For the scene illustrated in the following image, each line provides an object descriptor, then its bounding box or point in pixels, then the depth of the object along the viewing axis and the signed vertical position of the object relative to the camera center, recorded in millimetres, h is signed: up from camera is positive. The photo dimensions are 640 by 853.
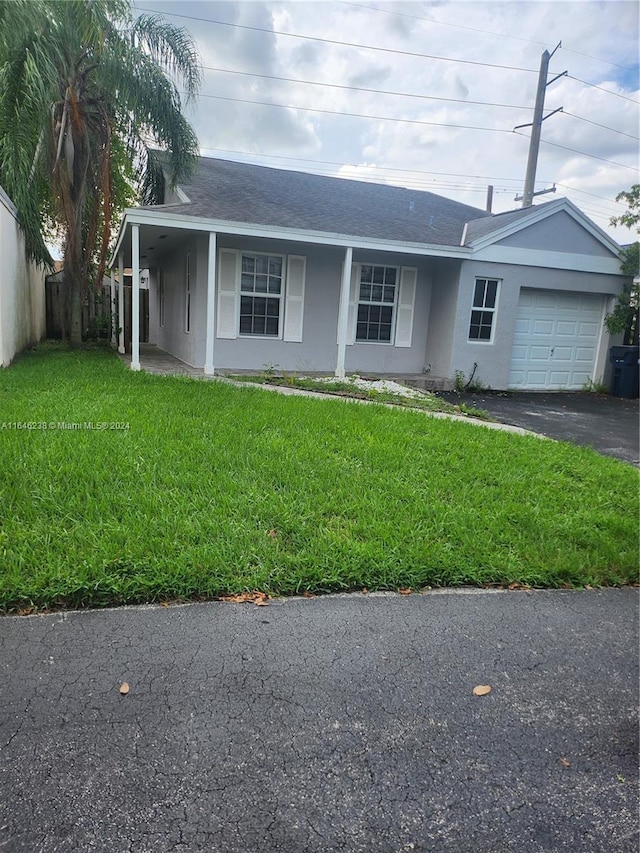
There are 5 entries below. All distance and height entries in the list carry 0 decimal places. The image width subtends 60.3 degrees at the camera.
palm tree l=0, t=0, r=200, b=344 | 9984 +3858
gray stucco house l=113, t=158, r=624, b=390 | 11078 +858
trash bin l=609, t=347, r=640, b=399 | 12734 -720
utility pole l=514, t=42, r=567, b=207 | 18234 +6635
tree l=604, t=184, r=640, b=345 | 12711 +1260
